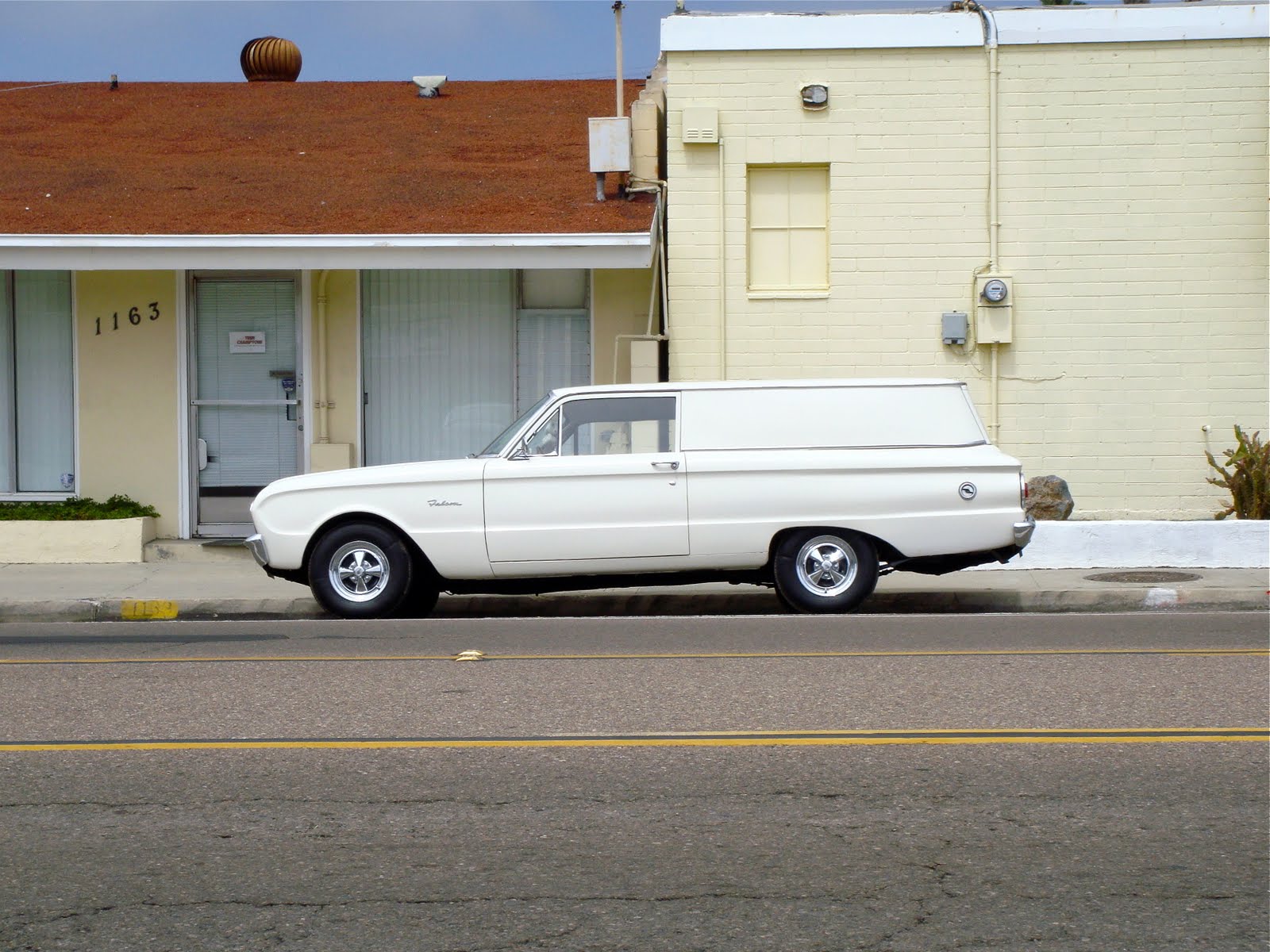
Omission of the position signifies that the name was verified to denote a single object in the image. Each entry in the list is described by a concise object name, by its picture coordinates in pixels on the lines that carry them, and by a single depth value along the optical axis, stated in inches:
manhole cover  518.6
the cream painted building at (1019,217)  616.7
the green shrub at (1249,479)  577.0
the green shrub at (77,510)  593.9
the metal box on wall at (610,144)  614.5
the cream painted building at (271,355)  622.2
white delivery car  444.1
